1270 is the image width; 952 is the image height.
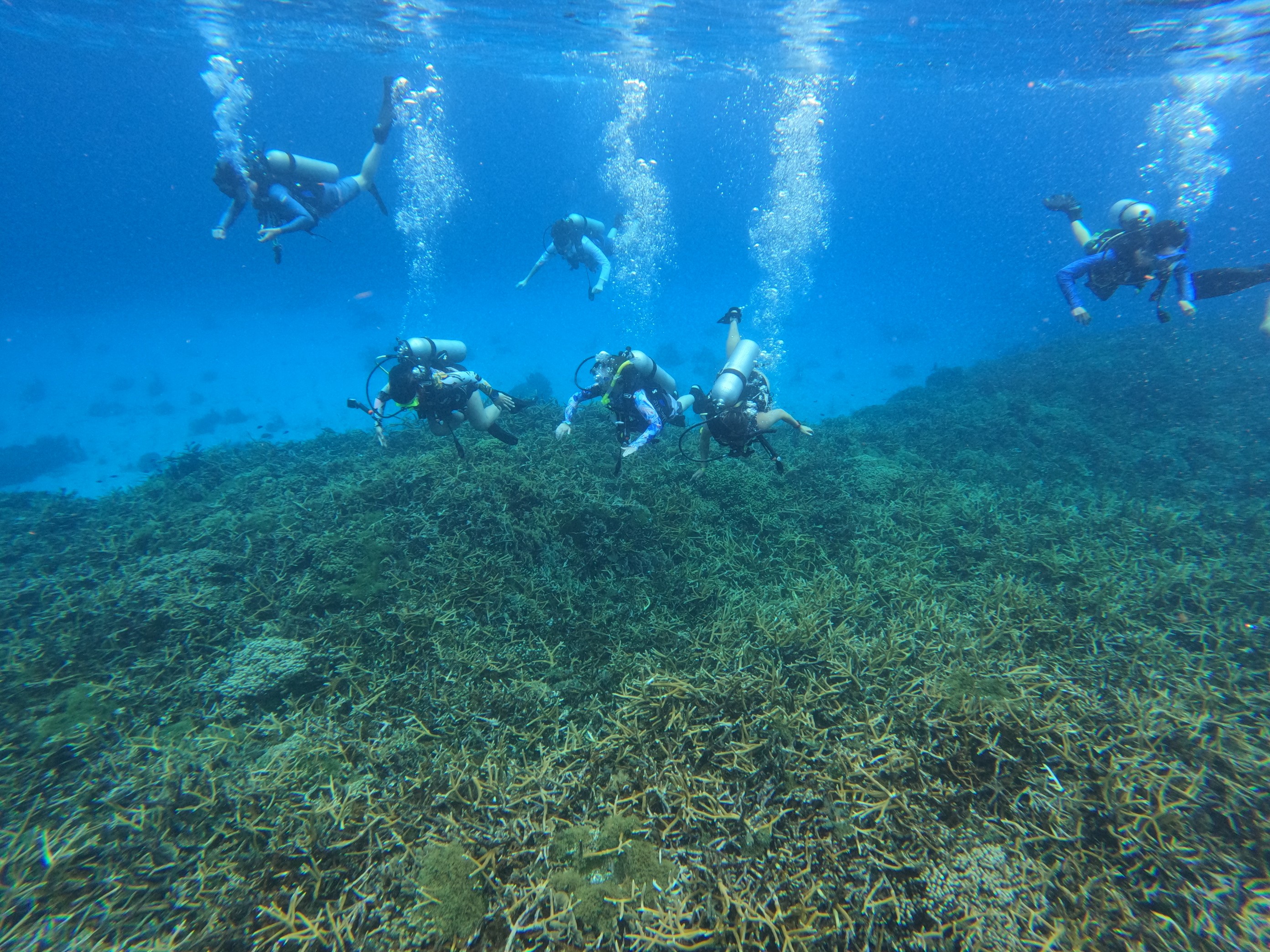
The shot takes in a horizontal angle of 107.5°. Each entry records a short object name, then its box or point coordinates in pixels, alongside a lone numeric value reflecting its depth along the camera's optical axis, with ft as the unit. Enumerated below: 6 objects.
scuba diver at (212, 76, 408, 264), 34.09
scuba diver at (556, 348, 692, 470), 22.08
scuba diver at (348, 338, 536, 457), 22.95
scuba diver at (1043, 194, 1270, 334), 26.50
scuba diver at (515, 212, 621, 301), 52.85
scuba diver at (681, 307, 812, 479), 21.68
